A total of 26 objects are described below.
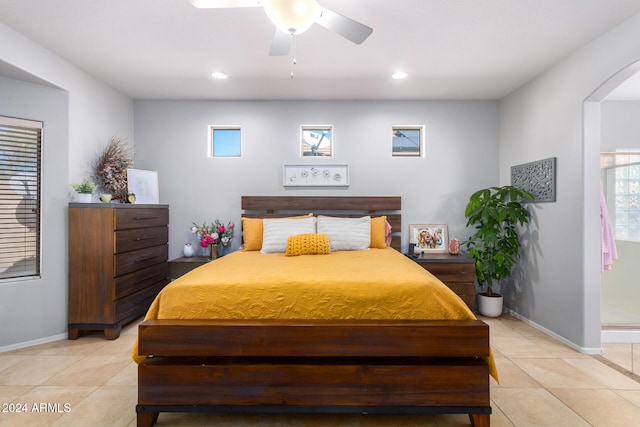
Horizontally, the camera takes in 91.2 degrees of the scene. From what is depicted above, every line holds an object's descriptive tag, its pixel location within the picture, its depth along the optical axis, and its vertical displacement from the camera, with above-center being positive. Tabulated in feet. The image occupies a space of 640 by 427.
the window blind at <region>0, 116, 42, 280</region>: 8.89 +0.41
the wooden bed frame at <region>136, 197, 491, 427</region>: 5.44 -2.75
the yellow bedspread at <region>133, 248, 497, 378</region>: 5.85 -1.63
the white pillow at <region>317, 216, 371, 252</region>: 10.48 -0.68
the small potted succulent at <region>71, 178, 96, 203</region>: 9.59 +0.65
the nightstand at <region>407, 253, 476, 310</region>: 11.32 -2.17
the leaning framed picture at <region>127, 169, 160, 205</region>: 11.60 +1.01
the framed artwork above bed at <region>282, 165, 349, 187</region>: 12.91 +1.48
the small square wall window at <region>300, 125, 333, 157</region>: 13.10 +3.03
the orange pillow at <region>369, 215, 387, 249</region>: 11.29 -0.76
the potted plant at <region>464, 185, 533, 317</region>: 10.99 -0.76
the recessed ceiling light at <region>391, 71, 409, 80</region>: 10.35 +4.63
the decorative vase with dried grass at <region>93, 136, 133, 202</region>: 10.98 +1.48
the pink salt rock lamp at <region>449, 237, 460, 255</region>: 12.28 -1.31
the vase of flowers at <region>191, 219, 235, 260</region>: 12.26 -0.90
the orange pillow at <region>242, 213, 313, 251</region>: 11.08 -0.80
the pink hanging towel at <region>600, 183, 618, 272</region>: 8.98 -0.68
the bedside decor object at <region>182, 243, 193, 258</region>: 12.62 -1.54
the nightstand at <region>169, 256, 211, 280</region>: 11.93 -2.01
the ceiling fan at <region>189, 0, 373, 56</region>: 5.23 +3.46
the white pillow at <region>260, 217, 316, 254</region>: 10.21 -0.59
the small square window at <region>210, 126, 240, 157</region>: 13.21 +3.00
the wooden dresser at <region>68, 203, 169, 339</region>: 9.47 -1.69
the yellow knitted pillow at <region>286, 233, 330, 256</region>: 9.59 -1.00
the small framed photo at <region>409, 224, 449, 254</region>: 12.84 -0.98
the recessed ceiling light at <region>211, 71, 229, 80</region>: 10.32 +4.60
